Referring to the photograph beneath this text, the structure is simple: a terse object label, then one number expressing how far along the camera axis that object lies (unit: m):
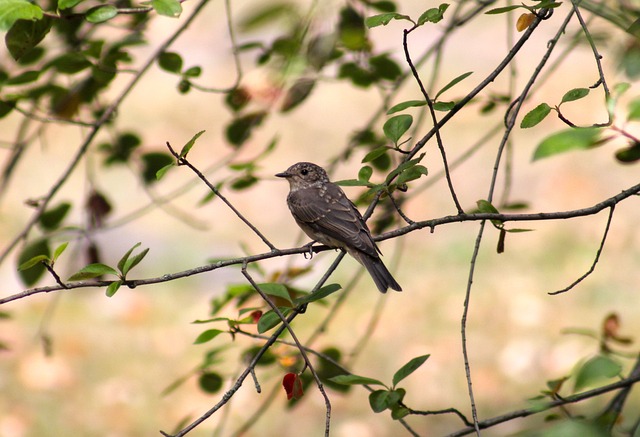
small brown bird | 7.32
